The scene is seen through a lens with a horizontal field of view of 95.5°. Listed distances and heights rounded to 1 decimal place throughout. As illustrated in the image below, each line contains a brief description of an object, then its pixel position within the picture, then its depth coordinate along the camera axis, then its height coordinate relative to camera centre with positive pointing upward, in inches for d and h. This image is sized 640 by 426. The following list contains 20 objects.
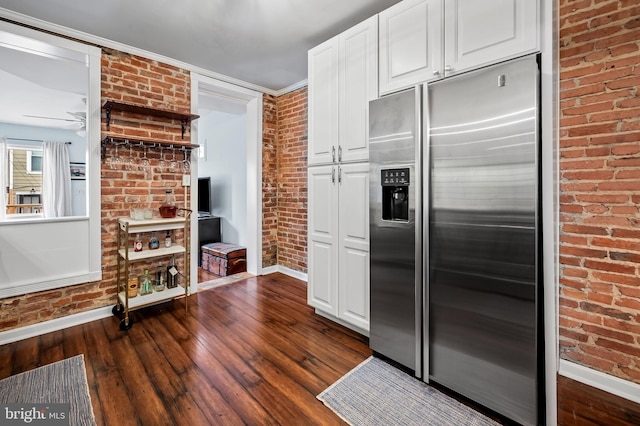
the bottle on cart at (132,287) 109.8 -29.0
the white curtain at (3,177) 220.5 +26.1
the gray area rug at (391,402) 60.3 -43.3
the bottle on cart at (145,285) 113.3 -29.4
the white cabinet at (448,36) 57.4 +39.3
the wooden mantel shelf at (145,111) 105.3 +38.9
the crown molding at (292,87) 147.3 +65.0
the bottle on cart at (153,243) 115.0 -12.9
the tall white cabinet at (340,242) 90.7 -10.7
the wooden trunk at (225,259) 163.6 -28.4
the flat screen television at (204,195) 201.8 +10.5
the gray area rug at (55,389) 63.3 -42.6
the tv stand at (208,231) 194.9 -13.9
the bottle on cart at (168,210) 116.0 +0.2
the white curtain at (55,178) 242.4 +27.5
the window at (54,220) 93.4 -3.3
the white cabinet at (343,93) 87.5 +38.4
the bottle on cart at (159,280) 118.8 -28.9
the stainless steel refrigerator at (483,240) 54.5 -6.4
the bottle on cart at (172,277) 120.2 -27.9
